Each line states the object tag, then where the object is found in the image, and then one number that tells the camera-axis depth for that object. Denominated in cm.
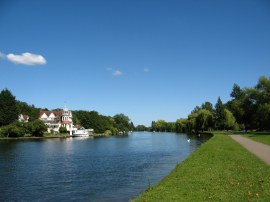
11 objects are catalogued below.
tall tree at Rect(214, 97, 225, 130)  8782
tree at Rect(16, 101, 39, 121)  11309
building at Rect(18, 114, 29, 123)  10209
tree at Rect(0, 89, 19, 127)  8301
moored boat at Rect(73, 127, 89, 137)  9346
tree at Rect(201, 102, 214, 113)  12078
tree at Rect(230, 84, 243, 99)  9595
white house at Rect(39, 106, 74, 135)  10469
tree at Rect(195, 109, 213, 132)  8955
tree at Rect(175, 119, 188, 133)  12257
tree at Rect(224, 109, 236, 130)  7813
